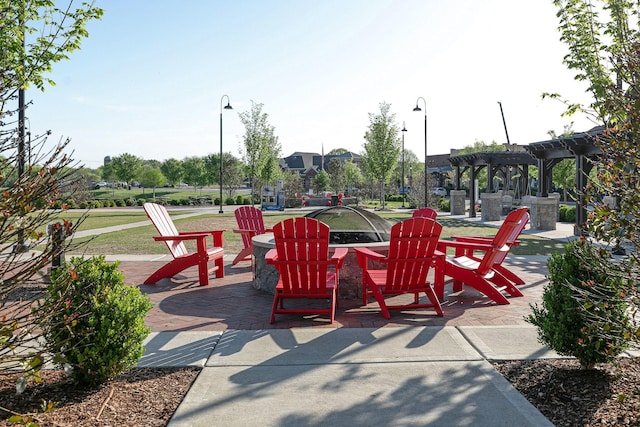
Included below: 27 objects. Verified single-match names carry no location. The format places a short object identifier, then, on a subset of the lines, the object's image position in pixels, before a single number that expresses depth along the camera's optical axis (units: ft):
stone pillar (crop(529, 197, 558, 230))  60.90
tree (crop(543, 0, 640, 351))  8.70
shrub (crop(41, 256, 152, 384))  10.73
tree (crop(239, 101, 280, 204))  100.83
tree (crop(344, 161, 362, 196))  183.62
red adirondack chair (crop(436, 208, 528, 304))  20.07
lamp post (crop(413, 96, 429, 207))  92.18
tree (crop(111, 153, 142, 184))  184.55
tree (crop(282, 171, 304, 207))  127.74
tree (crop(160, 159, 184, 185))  213.46
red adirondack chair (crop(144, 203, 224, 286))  23.81
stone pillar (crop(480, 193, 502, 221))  76.18
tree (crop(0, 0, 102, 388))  7.41
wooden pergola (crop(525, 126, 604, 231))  52.60
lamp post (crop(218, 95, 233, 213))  94.08
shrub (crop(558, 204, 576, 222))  74.28
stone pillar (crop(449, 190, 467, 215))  93.04
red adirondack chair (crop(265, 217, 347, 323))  17.01
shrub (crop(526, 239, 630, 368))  11.47
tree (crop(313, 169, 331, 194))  184.55
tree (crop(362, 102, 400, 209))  109.40
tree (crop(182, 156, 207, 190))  204.44
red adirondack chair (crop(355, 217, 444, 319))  17.37
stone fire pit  20.92
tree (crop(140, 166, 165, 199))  183.01
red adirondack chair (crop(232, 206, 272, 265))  28.48
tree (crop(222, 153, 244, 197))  170.24
